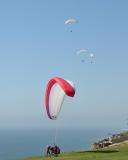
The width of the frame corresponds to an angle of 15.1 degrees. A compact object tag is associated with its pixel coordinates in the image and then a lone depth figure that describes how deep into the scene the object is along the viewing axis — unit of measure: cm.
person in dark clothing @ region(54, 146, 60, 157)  4836
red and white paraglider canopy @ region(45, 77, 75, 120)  4725
